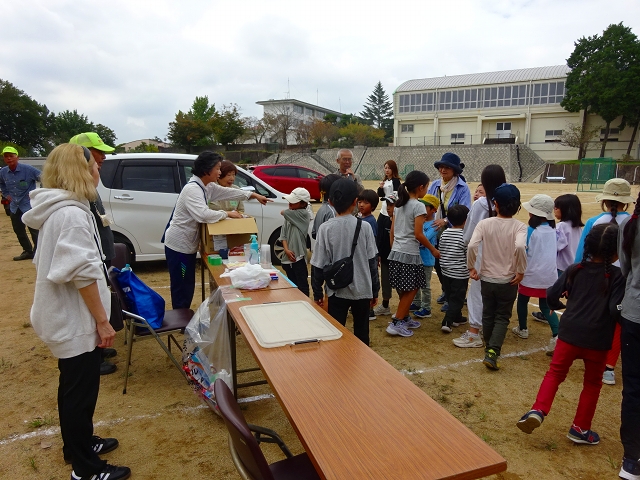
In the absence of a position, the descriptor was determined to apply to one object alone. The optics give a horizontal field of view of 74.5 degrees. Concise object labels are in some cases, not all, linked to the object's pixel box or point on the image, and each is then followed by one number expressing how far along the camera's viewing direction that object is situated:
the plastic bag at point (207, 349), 2.78
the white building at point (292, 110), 50.25
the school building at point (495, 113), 42.41
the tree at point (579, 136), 38.66
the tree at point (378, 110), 75.31
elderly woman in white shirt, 3.70
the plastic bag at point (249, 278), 3.02
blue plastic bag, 3.13
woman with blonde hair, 1.95
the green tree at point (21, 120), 43.28
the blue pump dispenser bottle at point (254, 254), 3.66
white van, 6.04
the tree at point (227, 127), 45.53
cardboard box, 3.81
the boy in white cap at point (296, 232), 4.14
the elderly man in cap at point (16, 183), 7.12
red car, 15.31
